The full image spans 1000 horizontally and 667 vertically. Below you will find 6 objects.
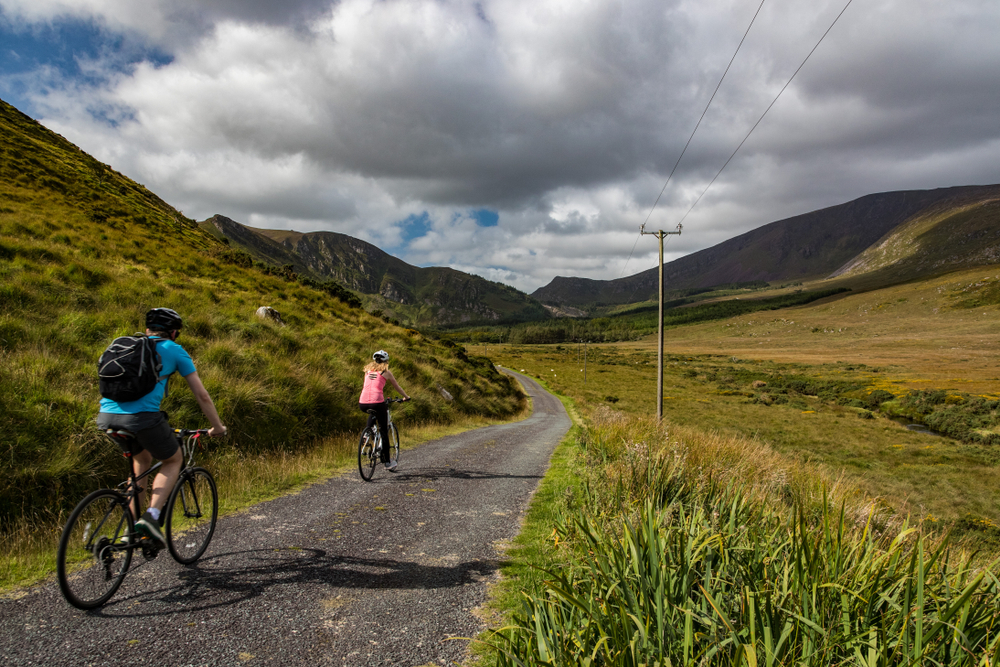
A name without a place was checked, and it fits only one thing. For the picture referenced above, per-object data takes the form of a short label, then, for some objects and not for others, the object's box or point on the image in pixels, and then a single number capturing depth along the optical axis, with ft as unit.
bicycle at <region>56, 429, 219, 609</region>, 12.23
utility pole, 92.58
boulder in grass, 58.44
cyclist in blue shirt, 13.20
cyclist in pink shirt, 30.19
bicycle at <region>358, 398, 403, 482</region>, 27.99
